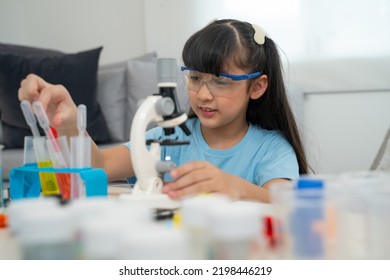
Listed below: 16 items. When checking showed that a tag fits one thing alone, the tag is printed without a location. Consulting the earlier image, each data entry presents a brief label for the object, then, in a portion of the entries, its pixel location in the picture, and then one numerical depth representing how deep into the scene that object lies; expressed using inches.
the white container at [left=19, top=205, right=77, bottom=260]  19.0
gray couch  110.4
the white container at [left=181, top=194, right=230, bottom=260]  20.0
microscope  34.4
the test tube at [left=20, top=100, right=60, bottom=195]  34.3
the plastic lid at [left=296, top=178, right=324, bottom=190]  25.7
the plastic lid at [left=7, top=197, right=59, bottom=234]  20.5
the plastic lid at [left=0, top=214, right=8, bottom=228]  29.1
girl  51.1
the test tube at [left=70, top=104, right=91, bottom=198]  32.4
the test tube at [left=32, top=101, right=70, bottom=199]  33.4
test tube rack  32.1
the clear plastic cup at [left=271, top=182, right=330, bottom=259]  21.9
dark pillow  101.4
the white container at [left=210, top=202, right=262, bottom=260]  19.3
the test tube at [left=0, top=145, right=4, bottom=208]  37.1
